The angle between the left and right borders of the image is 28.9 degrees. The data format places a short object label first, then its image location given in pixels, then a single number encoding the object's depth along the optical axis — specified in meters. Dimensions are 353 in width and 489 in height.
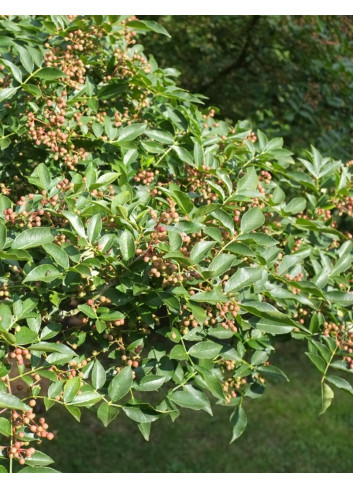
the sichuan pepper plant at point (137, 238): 1.48
